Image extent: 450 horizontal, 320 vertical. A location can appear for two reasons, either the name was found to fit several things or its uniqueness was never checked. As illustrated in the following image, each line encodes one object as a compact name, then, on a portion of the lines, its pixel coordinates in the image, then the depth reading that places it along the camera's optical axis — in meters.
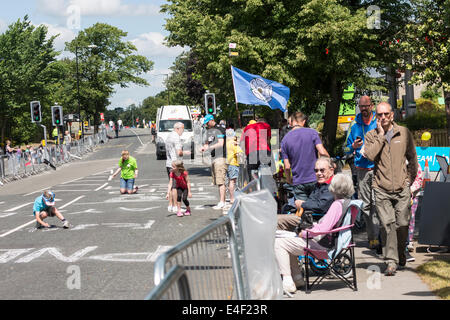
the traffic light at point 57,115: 38.44
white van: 36.84
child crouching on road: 12.96
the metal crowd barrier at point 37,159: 29.88
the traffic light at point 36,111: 36.56
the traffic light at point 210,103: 31.50
